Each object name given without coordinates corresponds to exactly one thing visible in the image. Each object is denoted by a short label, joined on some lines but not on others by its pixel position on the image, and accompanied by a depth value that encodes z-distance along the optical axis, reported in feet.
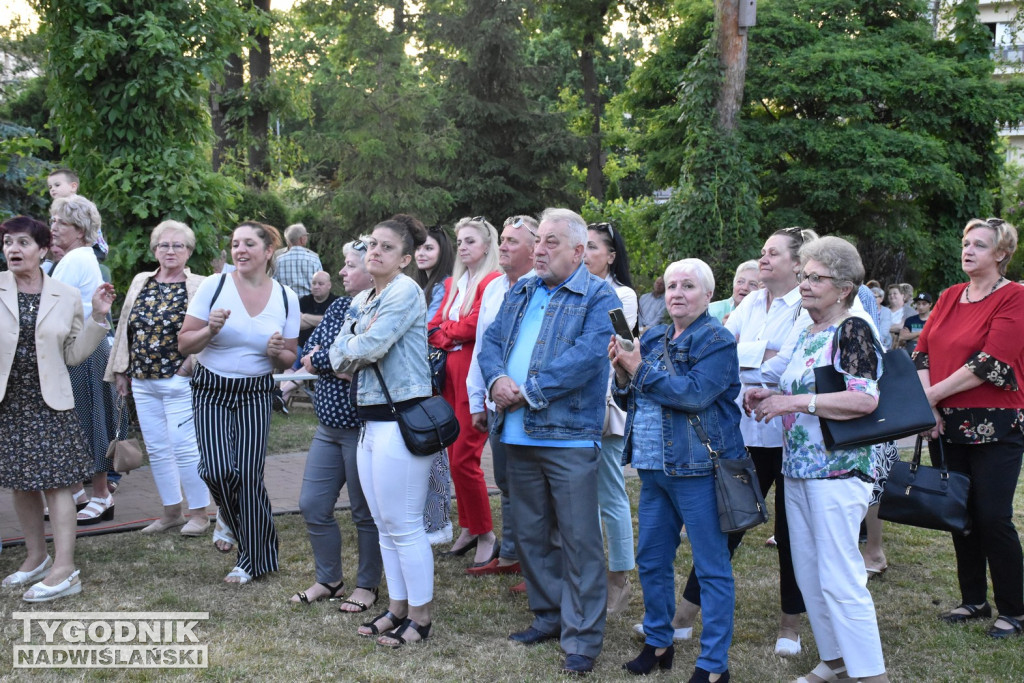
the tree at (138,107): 29.63
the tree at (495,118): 83.46
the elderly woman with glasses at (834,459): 12.72
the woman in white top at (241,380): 17.83
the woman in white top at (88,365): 20.93
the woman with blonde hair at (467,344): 19.22
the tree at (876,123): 62.03
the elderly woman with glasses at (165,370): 20.63
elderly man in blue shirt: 14.07
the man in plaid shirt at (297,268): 38.99
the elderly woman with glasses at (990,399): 15.76
